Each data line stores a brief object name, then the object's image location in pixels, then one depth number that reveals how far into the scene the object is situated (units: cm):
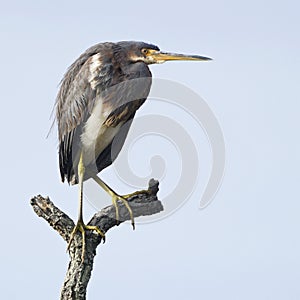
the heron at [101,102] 1466
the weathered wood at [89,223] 1290
